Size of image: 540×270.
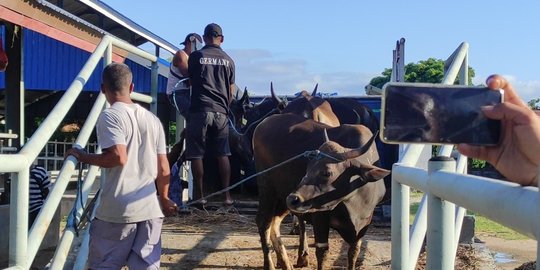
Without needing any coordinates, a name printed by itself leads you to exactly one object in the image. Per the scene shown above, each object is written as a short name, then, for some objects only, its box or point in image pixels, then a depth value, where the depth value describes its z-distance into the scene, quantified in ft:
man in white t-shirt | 12.82
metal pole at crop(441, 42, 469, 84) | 16.94
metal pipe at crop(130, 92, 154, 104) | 19.04
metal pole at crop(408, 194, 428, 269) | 10.94
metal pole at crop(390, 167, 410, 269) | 10.67
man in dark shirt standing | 22.93
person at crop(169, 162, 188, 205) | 25.31
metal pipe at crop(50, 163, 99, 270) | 13.55
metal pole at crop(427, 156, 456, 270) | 7.28
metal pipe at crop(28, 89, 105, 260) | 11.50
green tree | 105.09
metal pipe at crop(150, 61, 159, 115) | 20.86
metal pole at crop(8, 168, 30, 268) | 10.24
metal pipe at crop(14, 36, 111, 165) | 11.36
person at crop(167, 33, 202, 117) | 24.79
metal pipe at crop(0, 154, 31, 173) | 9.55
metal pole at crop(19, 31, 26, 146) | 28.94
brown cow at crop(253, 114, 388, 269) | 20.83
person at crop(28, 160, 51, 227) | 21.95
